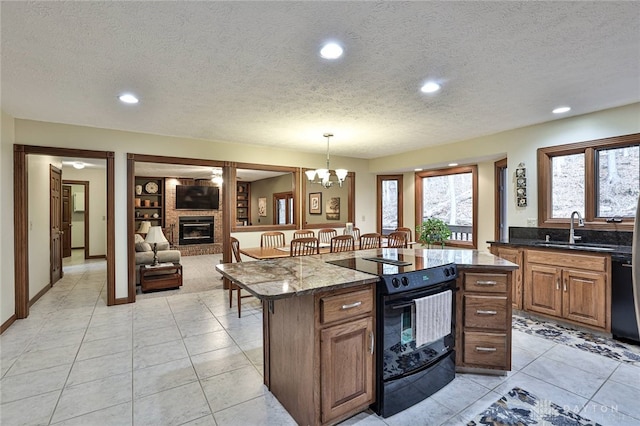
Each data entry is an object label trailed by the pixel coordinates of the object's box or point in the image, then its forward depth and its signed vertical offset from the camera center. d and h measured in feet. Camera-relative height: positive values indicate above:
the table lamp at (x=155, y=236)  15.97 -1.25
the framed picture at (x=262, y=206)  34.38 +0.71
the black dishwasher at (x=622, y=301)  9.56 -2.92
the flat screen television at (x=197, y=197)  31.99 +1.68
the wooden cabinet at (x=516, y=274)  12.15 -2.57
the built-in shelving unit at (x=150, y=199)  31.01 +1.45
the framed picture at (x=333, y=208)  24.80 +0.32
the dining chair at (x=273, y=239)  17.66 -1.61
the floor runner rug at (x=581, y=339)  9.02 -4.29
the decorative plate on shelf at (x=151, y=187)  31.35 +2.70
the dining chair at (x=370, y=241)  15.92 -1.57
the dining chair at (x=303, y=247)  13.51 -1.61
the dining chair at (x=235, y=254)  13.75 -1.91
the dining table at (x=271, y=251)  13.10 -1.87
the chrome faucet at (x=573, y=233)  11.83 -0.89
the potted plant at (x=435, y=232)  13.62 -0.94
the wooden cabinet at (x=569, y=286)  10.07 -2.73
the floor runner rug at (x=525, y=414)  6.17 -4.32
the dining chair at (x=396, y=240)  16.47 -1.56
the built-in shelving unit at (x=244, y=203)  37.68 +1.18
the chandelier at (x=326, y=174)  15.09 +1.90
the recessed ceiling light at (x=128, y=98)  9.95 +3.89
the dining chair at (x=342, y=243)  14.60 -1.56
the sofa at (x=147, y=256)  17.28 -2.51
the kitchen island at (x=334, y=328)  5.67 -2.52
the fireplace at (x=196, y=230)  31.94 -1.83
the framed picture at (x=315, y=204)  26.29 +0.65
